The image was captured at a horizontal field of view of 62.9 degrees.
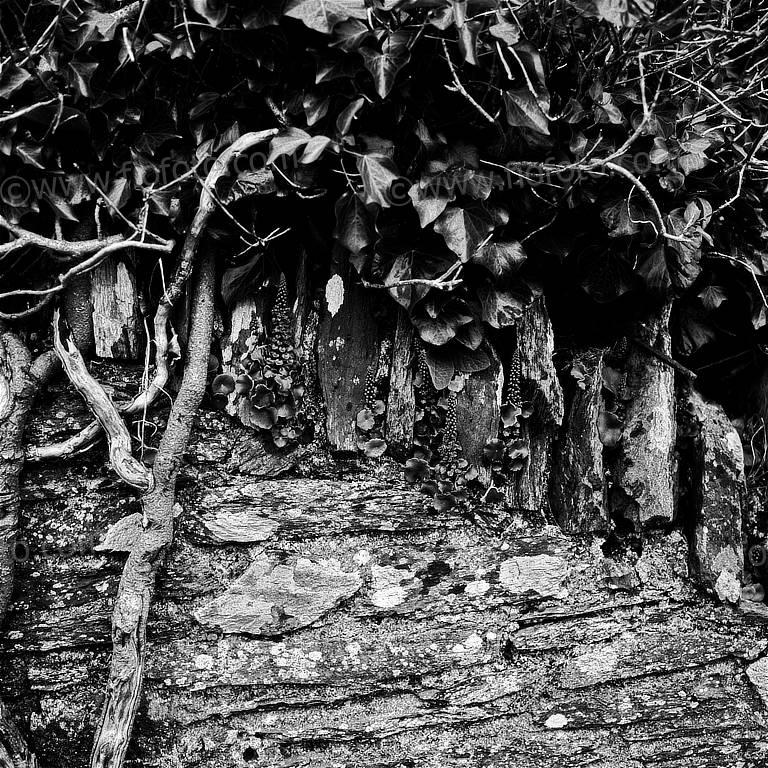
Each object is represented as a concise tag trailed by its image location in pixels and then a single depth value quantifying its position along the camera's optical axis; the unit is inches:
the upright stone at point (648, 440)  100.5
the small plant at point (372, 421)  95.7
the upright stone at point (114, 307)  94.1
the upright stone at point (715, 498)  102.3
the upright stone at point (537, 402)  97.2
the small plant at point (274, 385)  94.6
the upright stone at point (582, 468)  100.3
